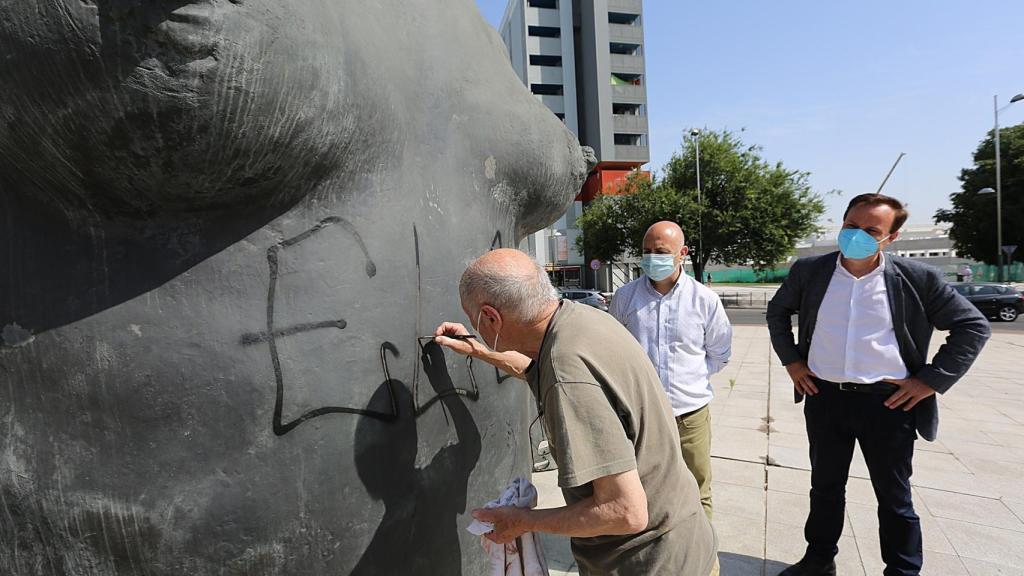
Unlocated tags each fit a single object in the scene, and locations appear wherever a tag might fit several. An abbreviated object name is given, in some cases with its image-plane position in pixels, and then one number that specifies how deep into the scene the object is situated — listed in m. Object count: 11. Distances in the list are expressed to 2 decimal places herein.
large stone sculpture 1.10
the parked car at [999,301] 15.48
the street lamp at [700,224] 24.37
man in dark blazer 2.54
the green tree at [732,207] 24.00
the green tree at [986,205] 28.84
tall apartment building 42.16
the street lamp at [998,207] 25.38
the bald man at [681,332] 3.00
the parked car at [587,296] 18.42
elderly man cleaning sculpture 1.34
